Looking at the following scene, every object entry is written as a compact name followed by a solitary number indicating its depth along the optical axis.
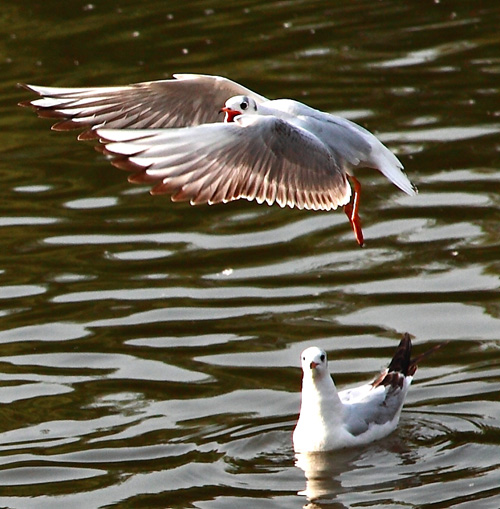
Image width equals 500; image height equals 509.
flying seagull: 17.02
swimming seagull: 18.80
